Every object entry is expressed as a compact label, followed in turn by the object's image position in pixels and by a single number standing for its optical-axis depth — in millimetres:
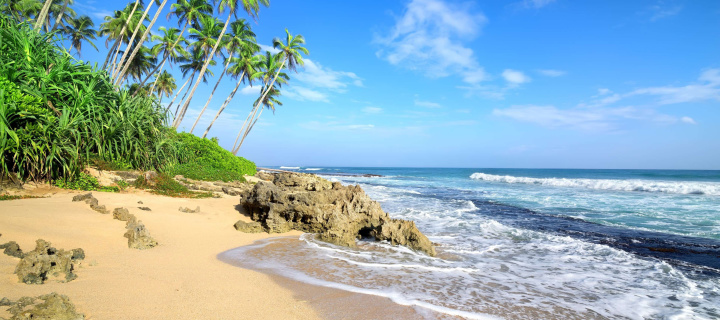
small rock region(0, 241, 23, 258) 3133
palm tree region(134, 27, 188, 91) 27234
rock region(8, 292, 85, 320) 2123
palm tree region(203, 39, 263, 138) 30234
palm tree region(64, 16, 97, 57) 31516
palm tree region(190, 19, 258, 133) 27297
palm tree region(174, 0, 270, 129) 22359
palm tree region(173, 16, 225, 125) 25498
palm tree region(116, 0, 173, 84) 18109
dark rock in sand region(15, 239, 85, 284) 2703
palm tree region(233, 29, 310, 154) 30312
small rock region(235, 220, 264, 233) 6391
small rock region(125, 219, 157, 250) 4250
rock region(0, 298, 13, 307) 2221
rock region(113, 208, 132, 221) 5258
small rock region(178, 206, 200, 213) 6987
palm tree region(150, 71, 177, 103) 42281
